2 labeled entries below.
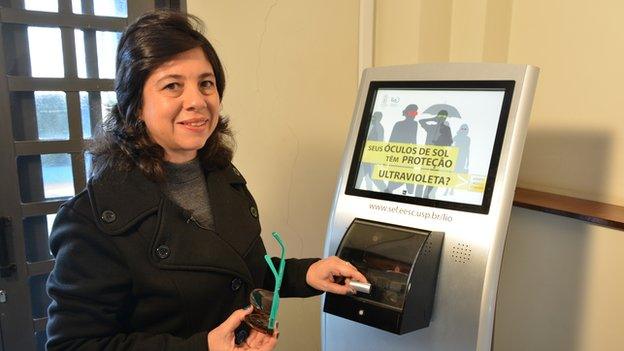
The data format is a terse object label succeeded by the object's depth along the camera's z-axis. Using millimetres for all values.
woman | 857
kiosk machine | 1116
